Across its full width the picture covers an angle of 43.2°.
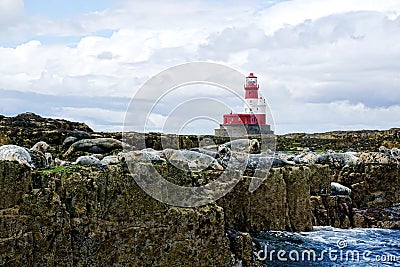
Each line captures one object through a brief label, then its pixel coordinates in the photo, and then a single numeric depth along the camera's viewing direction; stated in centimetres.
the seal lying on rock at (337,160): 2437
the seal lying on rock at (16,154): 1114
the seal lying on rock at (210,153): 1713
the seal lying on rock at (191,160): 1223
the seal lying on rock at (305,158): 2227
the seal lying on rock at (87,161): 1286
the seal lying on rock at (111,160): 1274
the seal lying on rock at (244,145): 2317
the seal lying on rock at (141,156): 1152
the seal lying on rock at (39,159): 1191
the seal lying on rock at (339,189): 2142
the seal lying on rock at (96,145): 1784
